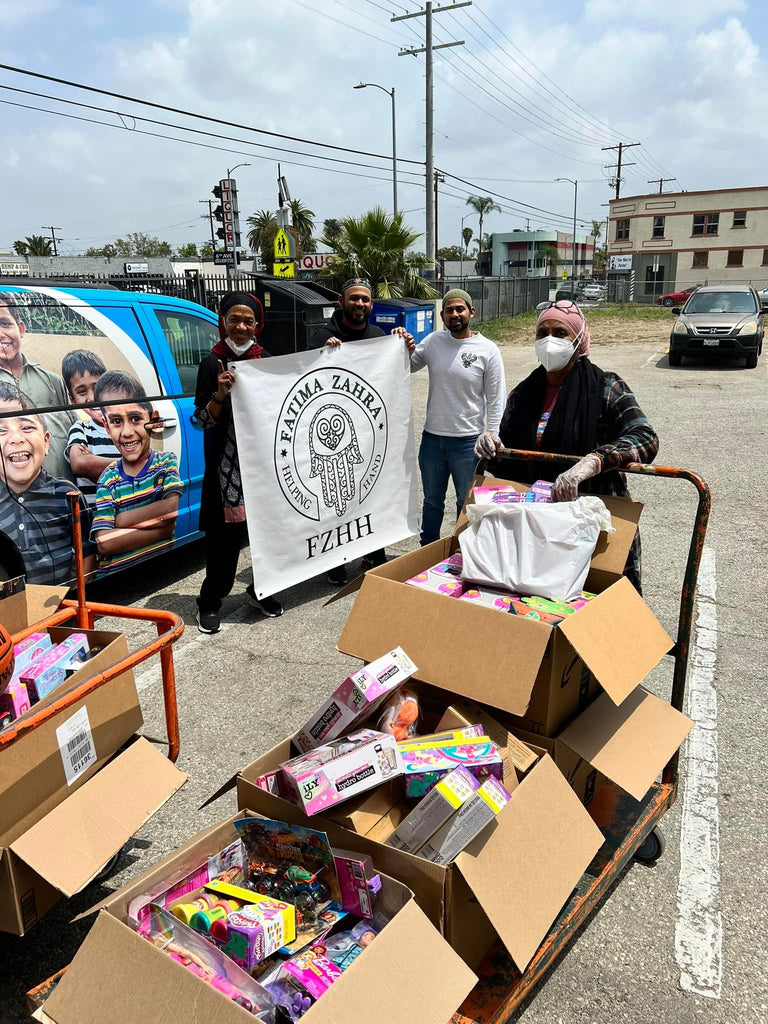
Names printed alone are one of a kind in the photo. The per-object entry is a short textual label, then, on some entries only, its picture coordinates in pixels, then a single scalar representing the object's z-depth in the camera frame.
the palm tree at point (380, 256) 20.06
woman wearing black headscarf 4.35
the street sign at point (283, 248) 18.67
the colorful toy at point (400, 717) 2.31
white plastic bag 2.62
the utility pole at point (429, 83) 24.41
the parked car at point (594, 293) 50.51
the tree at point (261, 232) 59.82
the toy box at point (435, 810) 1.90
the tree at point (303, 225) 57.06
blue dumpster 17.47
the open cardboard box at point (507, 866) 1.83
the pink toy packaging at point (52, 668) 2.34
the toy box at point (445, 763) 2.07
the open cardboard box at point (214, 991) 1.50
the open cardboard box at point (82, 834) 1.97
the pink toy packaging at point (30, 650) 2.41
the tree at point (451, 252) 102.42
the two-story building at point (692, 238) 54.00
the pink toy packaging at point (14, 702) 2.28
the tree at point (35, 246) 80.38
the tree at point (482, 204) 108.88
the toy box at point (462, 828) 1.86
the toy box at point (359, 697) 2.16
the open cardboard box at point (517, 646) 2.20
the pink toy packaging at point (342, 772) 1.95
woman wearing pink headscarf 2.91
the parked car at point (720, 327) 16.39
